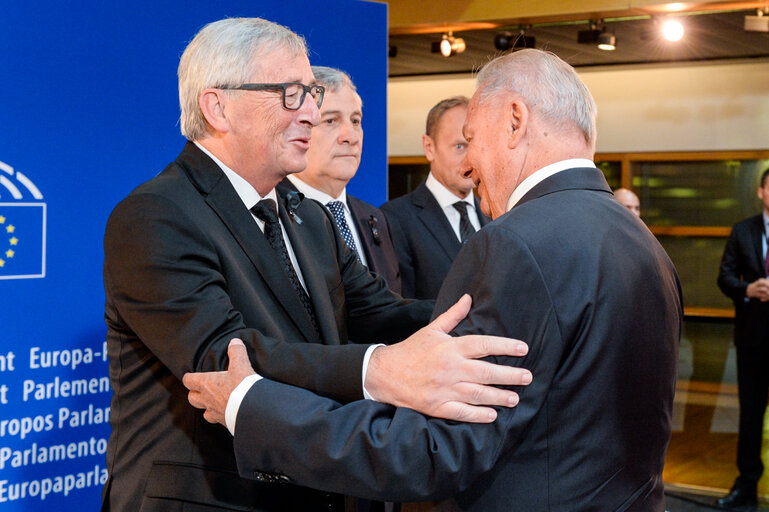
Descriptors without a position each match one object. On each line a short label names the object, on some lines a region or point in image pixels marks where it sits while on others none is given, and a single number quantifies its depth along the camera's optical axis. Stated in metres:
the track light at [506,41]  7.46
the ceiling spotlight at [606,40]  6.98
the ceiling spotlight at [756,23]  6.38
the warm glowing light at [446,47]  7.64
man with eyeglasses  1.59
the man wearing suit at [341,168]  3.27
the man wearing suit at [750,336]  5.67
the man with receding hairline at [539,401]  1.44
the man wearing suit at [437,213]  3.75
